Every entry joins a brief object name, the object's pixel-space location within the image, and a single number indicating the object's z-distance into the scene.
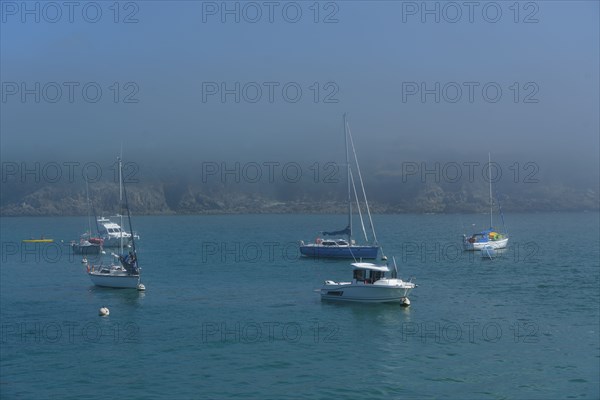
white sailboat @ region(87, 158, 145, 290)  58.78
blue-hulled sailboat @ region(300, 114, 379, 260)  84.38
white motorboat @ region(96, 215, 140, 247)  112.62
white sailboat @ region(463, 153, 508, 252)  97.25
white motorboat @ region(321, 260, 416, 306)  49.66
